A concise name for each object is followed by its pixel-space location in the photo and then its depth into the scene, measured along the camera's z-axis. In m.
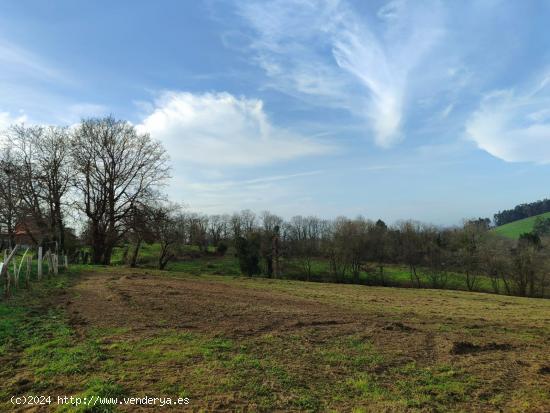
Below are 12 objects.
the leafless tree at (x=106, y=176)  34.69
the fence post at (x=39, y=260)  19.28
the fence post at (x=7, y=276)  13.41
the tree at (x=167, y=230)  35.56
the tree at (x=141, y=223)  35.03
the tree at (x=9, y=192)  31.91
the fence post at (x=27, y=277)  15.82
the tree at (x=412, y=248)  52.18
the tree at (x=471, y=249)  48.47
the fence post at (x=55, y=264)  21.72
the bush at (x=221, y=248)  60.42
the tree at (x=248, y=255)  49.69
